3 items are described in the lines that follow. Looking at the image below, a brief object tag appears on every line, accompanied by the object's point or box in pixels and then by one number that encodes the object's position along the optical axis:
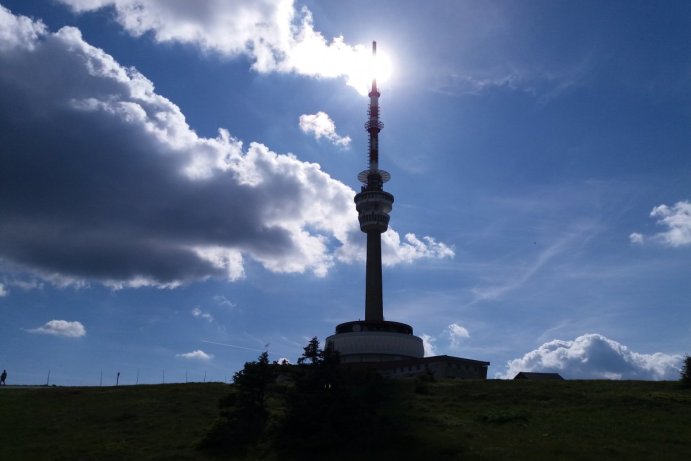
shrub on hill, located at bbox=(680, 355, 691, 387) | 52.31
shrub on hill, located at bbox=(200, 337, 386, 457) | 35.81
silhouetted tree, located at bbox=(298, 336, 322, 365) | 38.56
